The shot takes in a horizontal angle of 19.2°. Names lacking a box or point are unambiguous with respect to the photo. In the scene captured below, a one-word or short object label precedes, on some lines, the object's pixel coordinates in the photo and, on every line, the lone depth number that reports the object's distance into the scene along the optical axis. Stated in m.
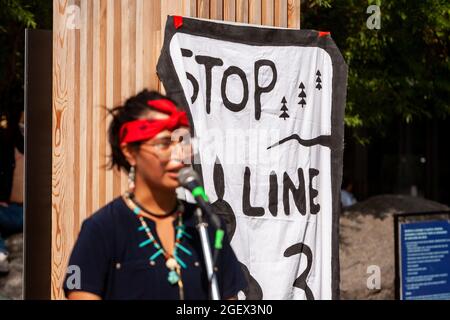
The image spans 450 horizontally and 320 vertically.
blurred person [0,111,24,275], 14.94
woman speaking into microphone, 4.68
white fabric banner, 7.91
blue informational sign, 12.24
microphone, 4.60
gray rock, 14.60
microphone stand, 4.64
